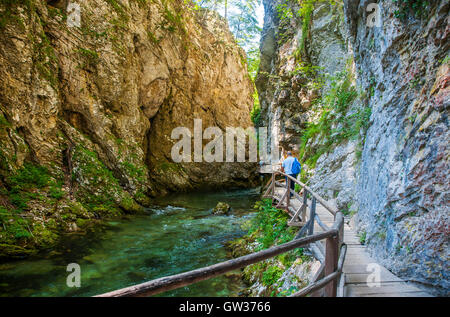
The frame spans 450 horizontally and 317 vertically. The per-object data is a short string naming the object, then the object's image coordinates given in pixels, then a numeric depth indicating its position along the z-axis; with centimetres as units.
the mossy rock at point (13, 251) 647
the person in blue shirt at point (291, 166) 873
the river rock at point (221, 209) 1282
